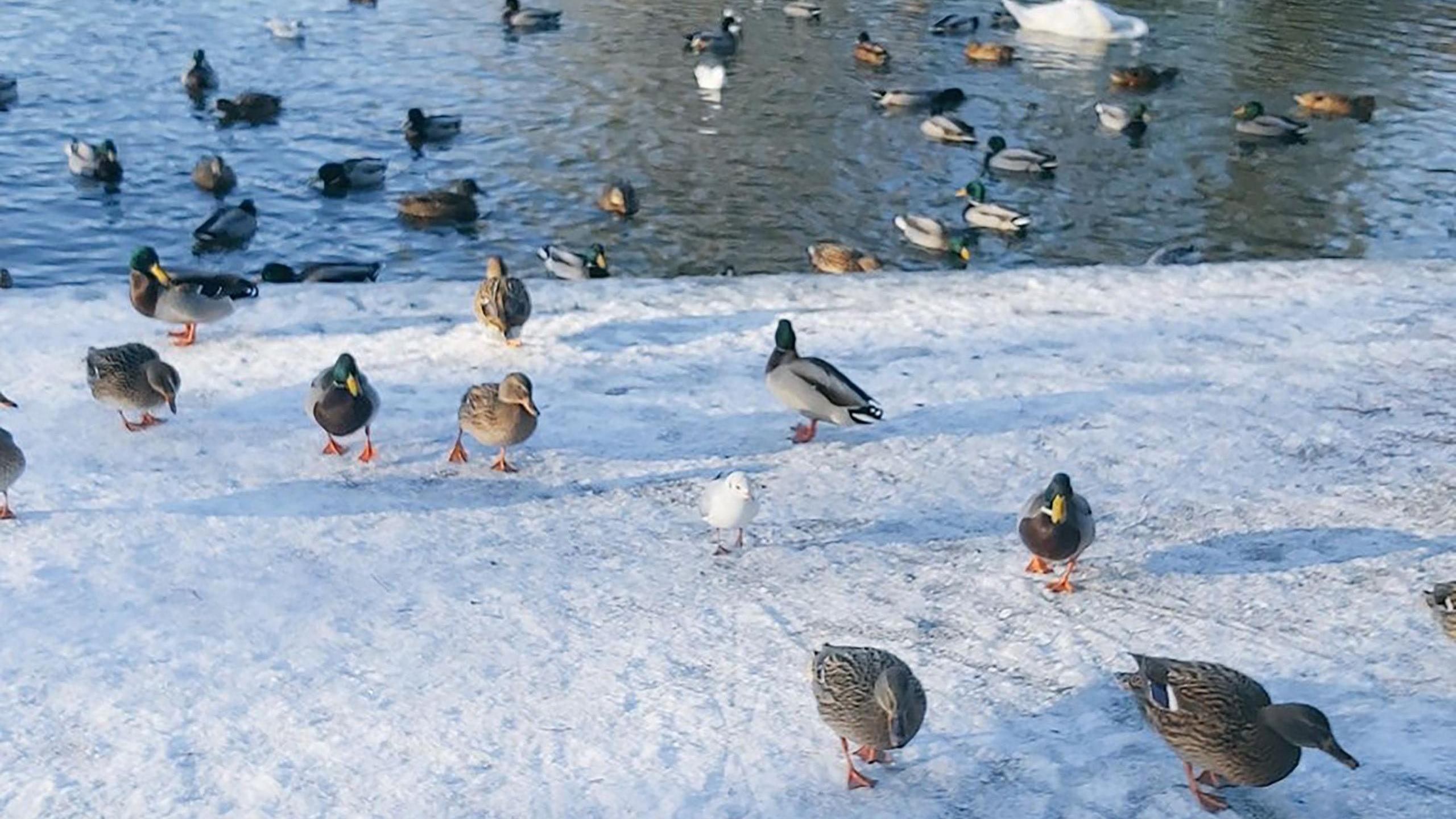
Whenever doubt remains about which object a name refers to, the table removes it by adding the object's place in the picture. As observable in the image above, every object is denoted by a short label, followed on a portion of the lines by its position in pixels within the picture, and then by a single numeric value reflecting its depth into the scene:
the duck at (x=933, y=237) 16.50
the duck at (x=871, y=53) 25.28
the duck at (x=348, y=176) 17.83
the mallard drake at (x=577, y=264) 14.62
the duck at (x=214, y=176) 17.72
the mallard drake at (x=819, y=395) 8.50
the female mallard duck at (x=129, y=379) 8.25
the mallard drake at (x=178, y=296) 9.74
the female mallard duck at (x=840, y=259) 15.33
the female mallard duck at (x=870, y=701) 5.58
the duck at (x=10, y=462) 7.20
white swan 28.48
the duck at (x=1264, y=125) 21.36
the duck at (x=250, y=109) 20.75
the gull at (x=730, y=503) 7.12
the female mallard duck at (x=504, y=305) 9.77
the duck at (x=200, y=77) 21.95
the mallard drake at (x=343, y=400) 7.98
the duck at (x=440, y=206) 16.84
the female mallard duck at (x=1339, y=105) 22.75
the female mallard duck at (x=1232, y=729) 5.45
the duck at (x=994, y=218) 17.25
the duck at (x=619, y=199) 17.31
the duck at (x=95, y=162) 17.78
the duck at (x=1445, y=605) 6.59
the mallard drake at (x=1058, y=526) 6.93
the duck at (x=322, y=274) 13.93
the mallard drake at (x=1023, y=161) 19.48
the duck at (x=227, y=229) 15.92
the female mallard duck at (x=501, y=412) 7.93
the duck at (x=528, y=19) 27.20
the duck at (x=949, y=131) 21.03
